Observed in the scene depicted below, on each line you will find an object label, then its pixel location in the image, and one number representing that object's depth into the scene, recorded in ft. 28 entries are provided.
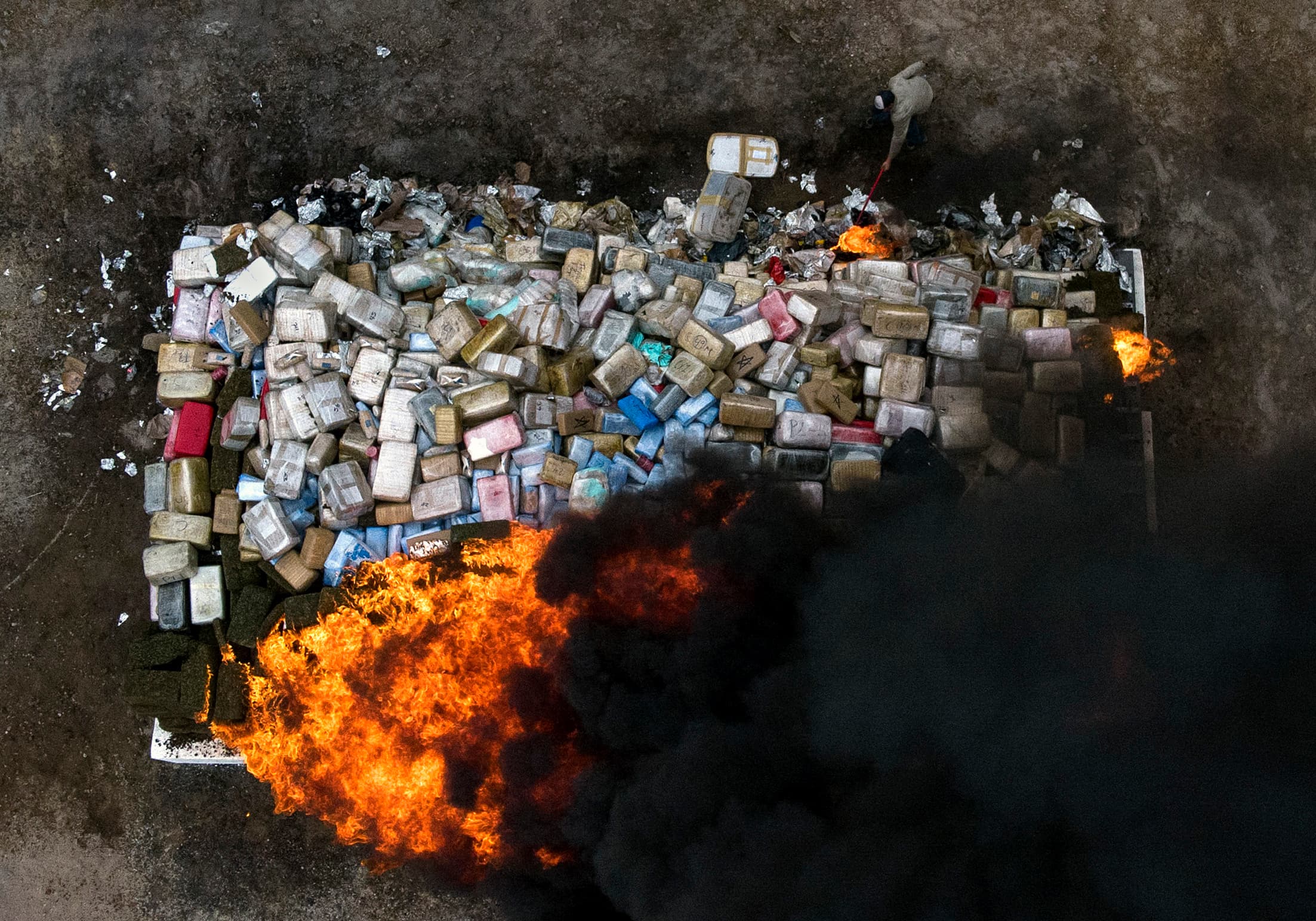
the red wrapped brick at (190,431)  29.81
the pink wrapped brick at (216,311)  30.42
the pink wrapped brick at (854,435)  28.63
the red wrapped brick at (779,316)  29.45
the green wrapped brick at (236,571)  29.40
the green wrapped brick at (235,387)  29.81
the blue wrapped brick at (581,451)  28.84
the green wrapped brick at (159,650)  29.22
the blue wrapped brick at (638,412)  29.19
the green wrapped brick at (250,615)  28.66
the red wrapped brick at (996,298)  29.76
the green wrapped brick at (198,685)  28.60
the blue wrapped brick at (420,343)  29.84
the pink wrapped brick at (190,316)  30.53
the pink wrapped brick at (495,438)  28.45
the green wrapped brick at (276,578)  28.73
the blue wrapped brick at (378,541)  29.22
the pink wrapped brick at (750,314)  29.81
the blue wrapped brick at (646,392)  29.35
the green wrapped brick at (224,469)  29.71
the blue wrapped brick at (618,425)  29.27
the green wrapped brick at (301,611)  28.07
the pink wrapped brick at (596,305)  29.81
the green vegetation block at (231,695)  28.30
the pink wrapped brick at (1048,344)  28.48
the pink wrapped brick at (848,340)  29.58
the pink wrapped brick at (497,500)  28.48
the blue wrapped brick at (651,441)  29.14
